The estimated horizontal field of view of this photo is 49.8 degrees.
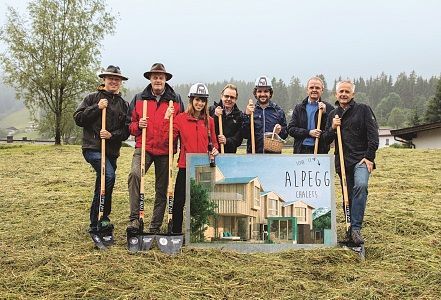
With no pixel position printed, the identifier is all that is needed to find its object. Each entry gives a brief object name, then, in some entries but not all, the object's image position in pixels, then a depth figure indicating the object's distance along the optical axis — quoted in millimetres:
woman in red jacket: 6387
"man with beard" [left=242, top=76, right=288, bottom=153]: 6965
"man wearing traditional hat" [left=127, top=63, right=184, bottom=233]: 6453
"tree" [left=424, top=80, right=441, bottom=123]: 52250
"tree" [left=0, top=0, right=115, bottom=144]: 29047
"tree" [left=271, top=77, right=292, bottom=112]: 113188
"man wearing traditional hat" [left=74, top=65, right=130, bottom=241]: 6430
